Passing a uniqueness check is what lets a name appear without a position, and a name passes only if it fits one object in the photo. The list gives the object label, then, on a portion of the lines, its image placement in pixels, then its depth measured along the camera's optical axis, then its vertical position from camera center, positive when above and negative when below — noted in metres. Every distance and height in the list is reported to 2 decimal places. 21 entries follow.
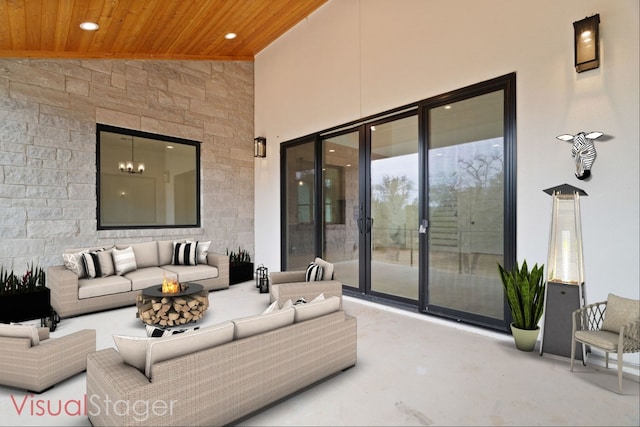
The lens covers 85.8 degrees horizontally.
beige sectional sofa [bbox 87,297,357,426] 1.78 -0.93
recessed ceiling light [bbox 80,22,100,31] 4.43 +2.47
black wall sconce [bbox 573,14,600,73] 3.01 +1.51
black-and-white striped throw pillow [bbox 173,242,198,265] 5.65 -0.67
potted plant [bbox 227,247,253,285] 6.25 -0.99
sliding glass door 3.85 +0.15
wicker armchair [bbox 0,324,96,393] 2.38 -1.01
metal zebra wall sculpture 3.08 +0.56
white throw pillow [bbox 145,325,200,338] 2.17 -0.77
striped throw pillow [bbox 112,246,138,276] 4.89 -0.66
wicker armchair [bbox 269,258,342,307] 4.26 -0.92
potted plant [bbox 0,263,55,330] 4.00 -1.00
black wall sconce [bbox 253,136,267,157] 7.15 +1.41
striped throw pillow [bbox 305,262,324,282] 4.59 -0.80
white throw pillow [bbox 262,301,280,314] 2.62 -0.72
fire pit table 3.82 -1.05
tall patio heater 3.04 -0.54
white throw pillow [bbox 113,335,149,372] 1.92 -0.75
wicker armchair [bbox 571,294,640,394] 2.55 -0.92
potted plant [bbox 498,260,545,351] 3.19 -0.83
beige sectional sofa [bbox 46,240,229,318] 4.19 -0.85
